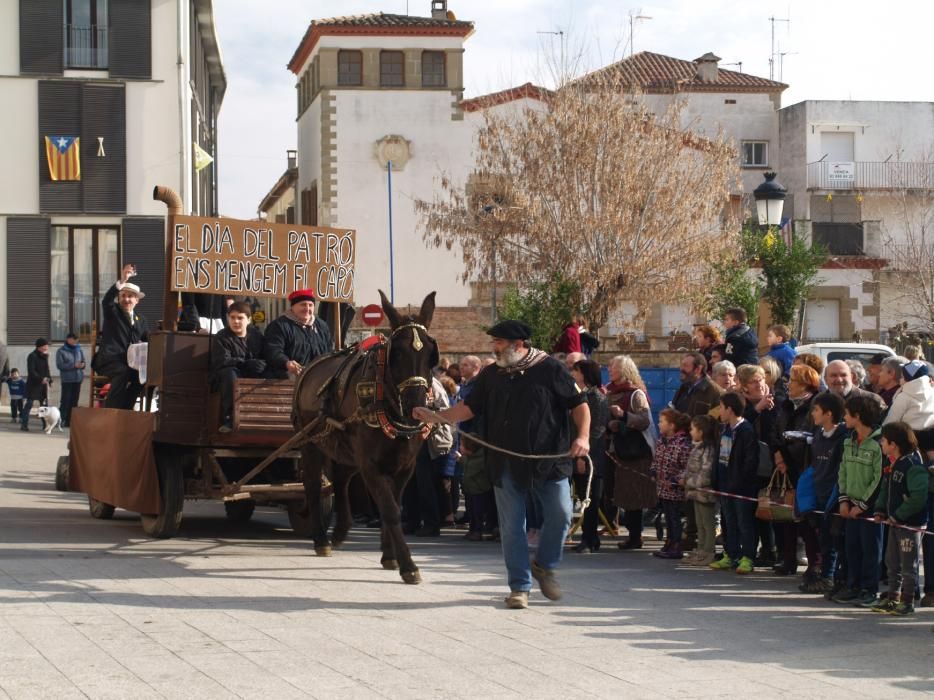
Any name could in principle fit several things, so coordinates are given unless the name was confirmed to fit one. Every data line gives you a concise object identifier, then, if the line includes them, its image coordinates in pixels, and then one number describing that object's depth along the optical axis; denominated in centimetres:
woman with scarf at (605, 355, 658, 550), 1400
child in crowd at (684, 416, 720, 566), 1302
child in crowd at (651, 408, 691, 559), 1344
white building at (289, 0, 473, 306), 5347
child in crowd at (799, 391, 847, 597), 1127
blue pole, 4820
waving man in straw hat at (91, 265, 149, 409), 1545
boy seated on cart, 1340
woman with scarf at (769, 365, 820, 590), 1229
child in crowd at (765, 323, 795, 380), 1481
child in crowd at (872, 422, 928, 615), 1032
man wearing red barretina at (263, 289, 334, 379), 1401
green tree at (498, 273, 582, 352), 3075
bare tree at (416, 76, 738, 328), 3747
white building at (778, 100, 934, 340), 5912
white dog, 3058
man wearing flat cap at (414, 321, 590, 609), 1055
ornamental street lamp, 1997
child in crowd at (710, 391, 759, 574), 1258
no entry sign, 3303
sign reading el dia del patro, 1445
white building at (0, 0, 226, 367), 3778
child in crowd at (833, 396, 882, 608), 1073
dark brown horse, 1131
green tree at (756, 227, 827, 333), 2348
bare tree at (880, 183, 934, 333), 5722
